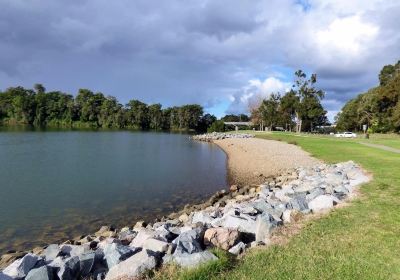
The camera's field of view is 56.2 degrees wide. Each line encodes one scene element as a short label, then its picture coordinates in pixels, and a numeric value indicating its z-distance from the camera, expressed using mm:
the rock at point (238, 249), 6859
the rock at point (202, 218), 10366
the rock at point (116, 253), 6574
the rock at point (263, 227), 7688
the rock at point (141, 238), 7827
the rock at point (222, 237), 7207
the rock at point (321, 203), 9969
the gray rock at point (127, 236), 8761
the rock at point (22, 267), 6262
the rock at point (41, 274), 5898
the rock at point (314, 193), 11308
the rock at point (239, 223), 8271
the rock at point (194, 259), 6105
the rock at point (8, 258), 9828
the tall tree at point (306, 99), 91125
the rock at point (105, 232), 11737
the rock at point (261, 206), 10523
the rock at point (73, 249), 8422
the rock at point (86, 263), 6355
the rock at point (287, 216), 8875
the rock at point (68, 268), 6016
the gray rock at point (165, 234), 7890
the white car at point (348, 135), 72412
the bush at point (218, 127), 122688
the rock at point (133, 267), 5895
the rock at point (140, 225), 12678
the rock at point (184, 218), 12758
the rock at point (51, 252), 7938
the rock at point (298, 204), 9961
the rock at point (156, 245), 6855
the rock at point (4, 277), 5816
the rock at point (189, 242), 6700
